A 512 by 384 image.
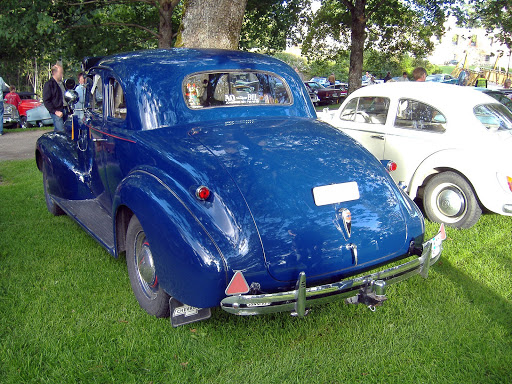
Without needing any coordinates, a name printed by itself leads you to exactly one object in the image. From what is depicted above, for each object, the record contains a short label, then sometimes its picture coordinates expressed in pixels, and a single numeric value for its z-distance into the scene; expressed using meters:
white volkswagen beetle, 5.28
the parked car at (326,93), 25.49
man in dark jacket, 9.23
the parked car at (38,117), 17.56
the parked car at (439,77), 34.51
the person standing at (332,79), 24.48
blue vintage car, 2.82
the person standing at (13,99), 18.06
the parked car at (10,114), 17.77
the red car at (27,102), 18.66
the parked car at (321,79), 41.66
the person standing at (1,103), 13.54
